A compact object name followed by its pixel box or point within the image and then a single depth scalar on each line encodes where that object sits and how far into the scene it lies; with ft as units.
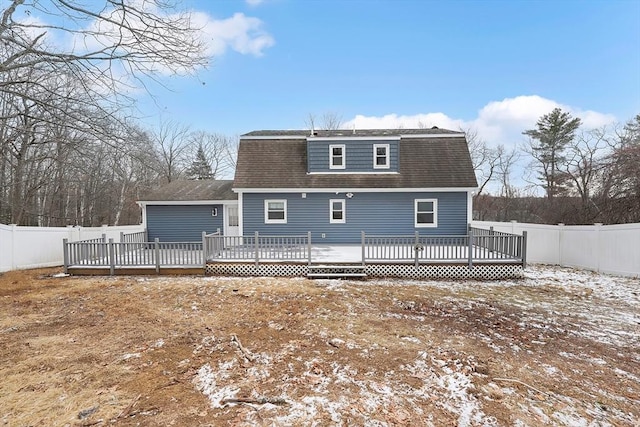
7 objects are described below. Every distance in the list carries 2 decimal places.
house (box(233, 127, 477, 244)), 44.47
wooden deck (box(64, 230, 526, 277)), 31.94
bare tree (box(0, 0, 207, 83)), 18.58
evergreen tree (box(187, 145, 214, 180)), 105.09
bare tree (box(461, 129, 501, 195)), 97.40
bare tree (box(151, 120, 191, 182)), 93.04
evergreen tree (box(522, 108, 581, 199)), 84.43
